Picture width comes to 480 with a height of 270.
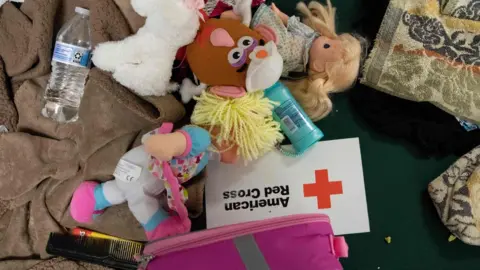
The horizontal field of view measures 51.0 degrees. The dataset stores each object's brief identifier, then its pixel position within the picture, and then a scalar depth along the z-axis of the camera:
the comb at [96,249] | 0.97
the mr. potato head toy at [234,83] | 0.85
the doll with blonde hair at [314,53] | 0.92
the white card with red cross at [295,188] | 1.01
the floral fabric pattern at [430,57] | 0.95
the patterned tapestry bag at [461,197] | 0.95
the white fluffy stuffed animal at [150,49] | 0.87
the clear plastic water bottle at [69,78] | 1.00
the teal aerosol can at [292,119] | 0.94
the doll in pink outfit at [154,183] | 0.84
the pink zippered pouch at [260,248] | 0.80
